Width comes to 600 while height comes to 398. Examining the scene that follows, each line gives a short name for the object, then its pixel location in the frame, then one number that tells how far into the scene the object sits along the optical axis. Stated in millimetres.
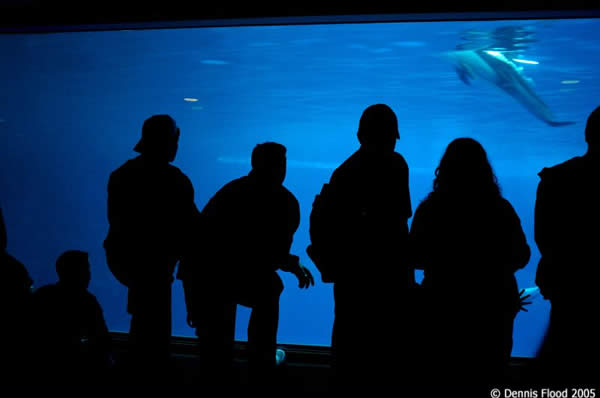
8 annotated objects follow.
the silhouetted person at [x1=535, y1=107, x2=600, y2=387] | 2494
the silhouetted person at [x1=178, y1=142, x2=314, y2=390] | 2898
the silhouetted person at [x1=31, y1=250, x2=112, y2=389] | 3033
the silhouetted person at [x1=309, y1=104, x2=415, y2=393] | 2580
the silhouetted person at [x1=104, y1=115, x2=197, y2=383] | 2871
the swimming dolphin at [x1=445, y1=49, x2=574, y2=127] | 10992
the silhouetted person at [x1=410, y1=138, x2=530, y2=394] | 2369
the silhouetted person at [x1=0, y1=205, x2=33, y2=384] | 2959
